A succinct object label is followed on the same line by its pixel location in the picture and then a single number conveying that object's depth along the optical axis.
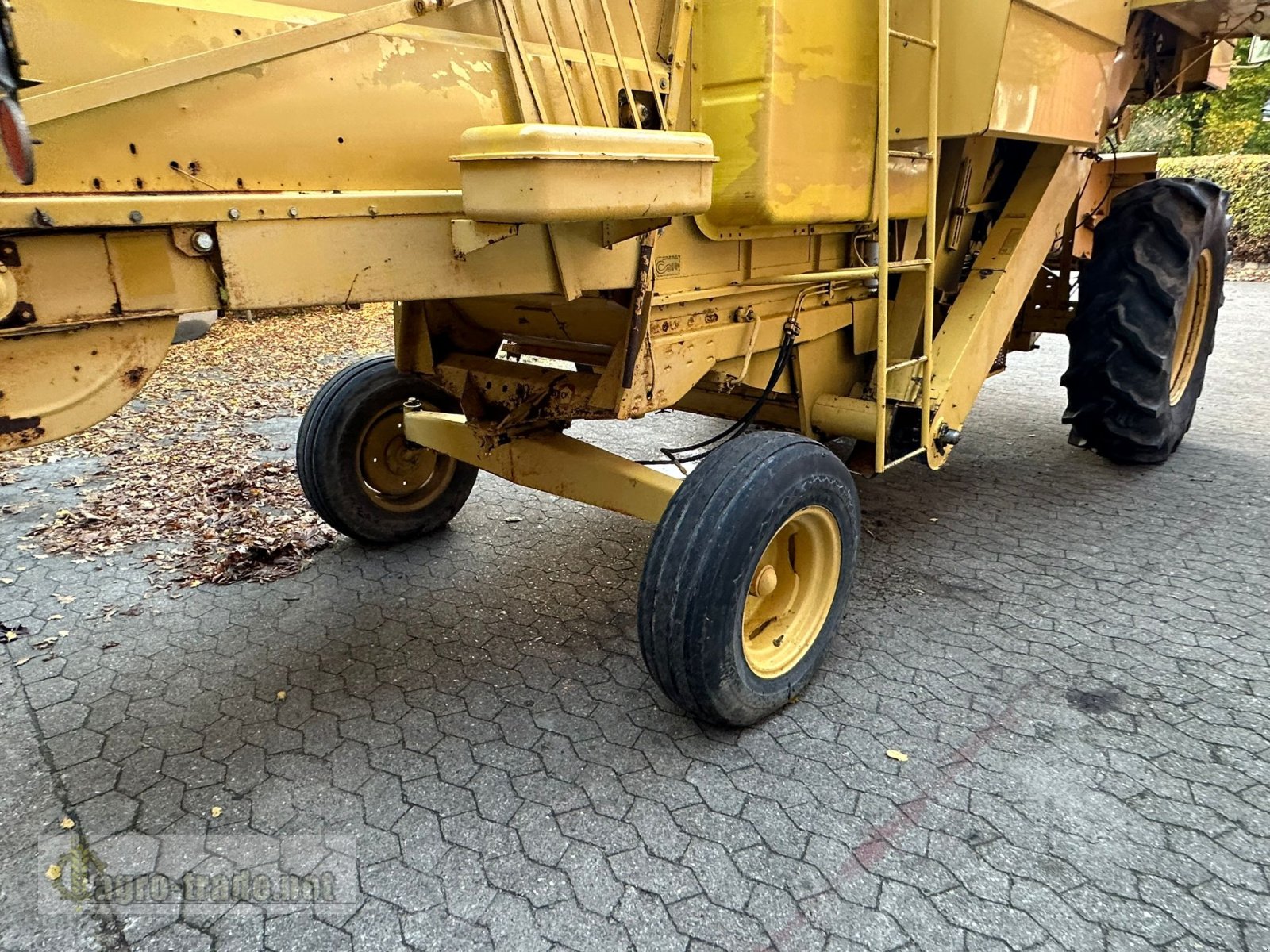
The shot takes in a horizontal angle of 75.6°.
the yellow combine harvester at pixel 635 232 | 1.66
